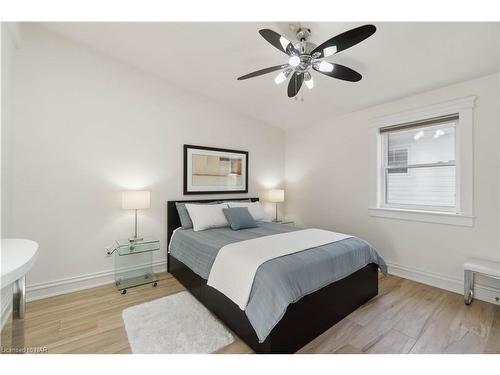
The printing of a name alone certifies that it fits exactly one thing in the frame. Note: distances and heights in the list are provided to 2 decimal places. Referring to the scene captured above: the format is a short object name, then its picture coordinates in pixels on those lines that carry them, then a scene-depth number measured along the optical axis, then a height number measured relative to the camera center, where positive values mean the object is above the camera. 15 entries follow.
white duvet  1.77 -0.59
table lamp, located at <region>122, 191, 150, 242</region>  2.74 -0.16
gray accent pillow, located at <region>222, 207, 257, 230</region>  3.05 -0.41
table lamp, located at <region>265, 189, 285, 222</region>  4.29 -0.12
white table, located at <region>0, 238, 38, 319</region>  1.02 -0.38
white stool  2.27 -0.80
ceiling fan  1.60 +1.09
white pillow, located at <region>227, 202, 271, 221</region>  3.56 -0.33
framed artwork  3.54 +0.30
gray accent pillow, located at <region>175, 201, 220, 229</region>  3.18 -0.40
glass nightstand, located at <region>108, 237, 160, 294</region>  2.77 -1.00
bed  1.59 -0.89
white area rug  1.73 -1.21
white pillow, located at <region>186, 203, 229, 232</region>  3.04 -0.39
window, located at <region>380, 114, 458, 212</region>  2.85 +0.35
